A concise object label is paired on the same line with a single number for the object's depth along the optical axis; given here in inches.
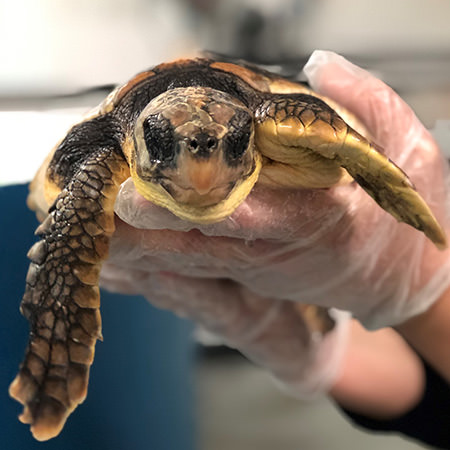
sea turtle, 17.6
